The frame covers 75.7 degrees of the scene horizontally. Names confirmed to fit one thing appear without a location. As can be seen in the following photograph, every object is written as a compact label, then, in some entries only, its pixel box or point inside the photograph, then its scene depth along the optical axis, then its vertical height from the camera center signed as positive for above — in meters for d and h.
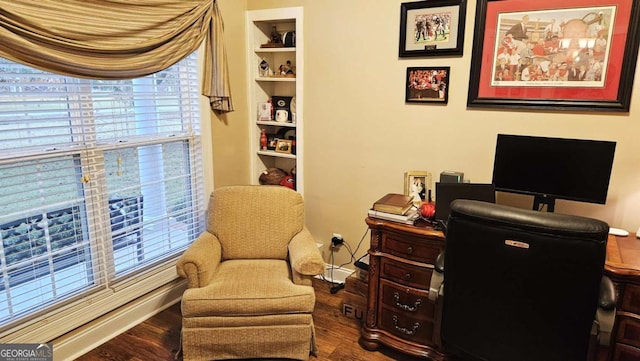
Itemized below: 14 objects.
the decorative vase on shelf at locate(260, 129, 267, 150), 3.27 -0.29
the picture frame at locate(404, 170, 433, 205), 2.55 -0.48
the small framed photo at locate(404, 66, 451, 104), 2.47 +0.12
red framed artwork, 2.01 +0.27
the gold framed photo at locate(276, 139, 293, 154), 3.18 -0.32
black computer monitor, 1.97 -0.30
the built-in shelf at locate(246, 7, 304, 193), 2.97 +0.15
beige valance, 1.74 +0.32
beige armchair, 2.06 -0.99
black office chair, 1.30 -0.59
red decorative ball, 2.23 -0.56
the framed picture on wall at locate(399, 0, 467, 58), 2.36 +0.46
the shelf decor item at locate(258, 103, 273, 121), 3.18 -0.06
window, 1.92 -0.44
